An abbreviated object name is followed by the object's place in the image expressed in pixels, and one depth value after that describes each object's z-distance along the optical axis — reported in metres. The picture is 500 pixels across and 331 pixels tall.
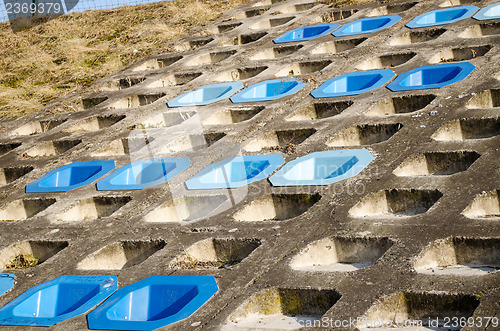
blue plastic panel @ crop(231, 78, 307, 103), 9.05
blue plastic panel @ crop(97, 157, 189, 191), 7.24
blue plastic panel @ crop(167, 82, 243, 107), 9.34
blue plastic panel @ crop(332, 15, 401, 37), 10.90
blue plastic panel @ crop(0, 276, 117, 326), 5.13
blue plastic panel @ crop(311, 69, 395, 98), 8.62
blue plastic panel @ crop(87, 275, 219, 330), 4.69
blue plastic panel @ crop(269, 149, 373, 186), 6.46
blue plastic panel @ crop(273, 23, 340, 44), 11.27
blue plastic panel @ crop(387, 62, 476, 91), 8.17
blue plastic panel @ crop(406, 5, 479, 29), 10.35
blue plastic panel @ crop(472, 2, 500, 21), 9.93
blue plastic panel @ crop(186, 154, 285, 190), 6.68
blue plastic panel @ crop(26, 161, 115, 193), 7.67
